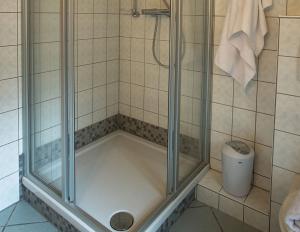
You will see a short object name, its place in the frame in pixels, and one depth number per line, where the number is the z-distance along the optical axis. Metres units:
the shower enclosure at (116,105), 1.64
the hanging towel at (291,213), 1.24
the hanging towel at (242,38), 1.73
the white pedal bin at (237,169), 1.88
